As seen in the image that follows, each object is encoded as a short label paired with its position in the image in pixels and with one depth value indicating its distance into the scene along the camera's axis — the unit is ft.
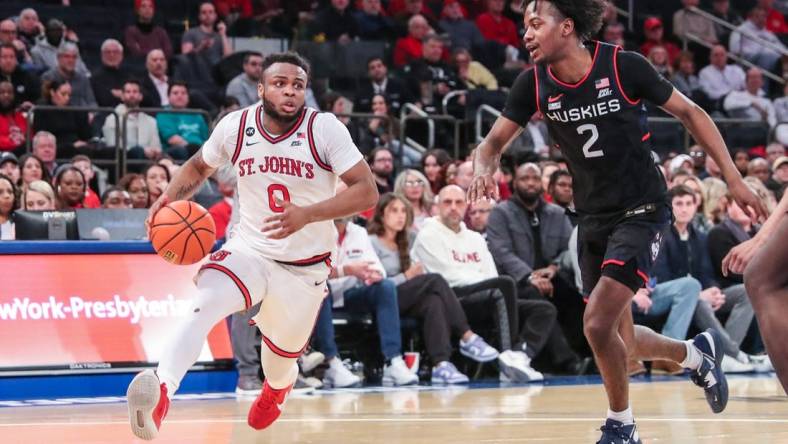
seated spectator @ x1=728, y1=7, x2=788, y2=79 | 66.64
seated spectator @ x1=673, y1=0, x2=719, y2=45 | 67.15
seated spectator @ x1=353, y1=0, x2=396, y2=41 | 58.90
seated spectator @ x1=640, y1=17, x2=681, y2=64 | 65.31
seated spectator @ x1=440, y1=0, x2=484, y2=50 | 60.54
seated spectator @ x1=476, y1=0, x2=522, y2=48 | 62.80
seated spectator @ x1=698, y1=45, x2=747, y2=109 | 62.34
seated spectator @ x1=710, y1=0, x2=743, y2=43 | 68.54
